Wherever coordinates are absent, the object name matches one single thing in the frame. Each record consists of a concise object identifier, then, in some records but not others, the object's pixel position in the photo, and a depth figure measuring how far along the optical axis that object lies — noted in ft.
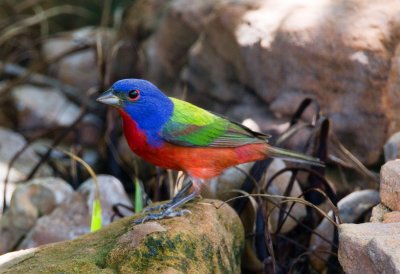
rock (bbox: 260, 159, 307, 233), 23.81
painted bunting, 19.43
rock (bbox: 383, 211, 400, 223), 16.92
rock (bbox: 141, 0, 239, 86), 34.78
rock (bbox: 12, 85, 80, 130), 37.11
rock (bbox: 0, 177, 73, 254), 25.77
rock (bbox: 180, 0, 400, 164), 26.16
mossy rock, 16.17
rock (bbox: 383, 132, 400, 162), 21.42
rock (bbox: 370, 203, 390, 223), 17.70
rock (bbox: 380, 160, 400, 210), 17.30
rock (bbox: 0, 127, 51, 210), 31.22
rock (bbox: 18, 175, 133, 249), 24.47
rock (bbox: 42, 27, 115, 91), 39.58
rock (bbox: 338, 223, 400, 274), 14.17
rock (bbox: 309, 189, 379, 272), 22.39
